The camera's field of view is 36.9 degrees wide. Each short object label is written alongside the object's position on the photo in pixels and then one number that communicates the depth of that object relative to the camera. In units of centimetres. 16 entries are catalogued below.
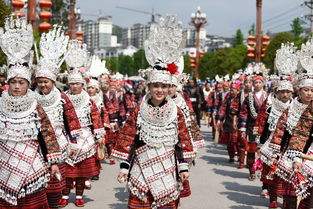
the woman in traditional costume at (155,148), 487
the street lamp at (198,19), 3703
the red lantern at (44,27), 1305
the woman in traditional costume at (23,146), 479
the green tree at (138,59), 10672
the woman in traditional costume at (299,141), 486
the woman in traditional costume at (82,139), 703
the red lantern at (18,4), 1257
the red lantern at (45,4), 1297
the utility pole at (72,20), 2165
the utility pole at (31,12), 1323
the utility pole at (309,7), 3462
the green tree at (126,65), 11454
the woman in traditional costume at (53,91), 584
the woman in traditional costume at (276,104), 673
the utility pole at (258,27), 2203
